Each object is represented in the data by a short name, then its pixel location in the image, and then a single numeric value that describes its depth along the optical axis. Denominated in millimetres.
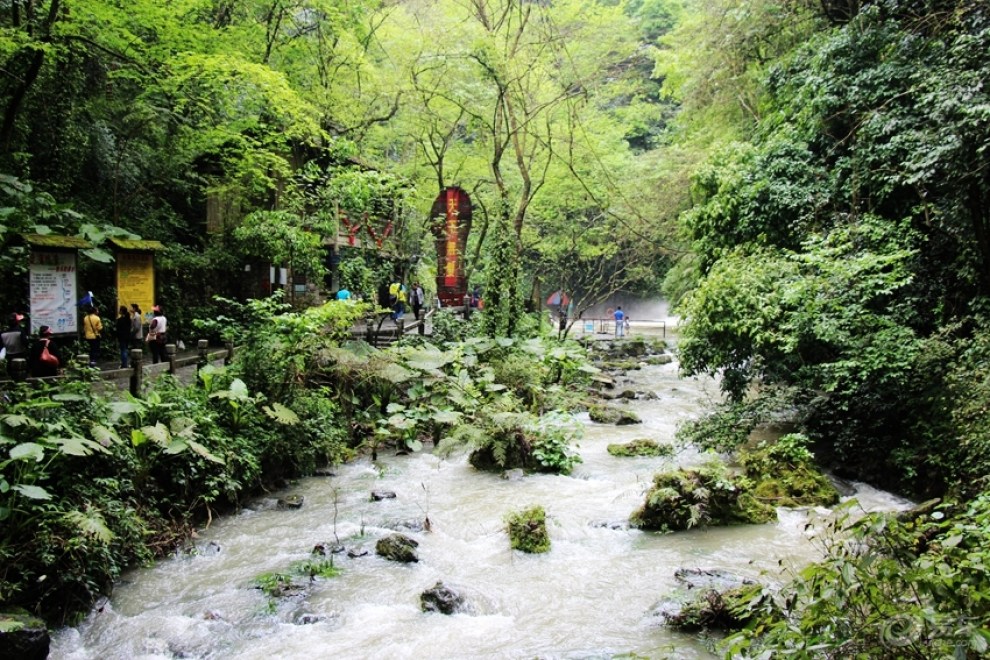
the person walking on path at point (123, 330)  14758
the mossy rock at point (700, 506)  9375
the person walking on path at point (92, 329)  14383
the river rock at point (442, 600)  7066
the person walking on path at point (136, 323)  15341
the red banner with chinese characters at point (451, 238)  17781
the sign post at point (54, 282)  12391
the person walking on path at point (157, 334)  14602
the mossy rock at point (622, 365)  28081
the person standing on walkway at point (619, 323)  37562
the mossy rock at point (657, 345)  33469
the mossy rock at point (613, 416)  17141
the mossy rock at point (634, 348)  32812
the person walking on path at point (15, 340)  11922
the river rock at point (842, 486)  10531
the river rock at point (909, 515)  6684
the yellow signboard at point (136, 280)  15164
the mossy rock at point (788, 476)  10055
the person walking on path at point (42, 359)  10422
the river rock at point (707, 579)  7270
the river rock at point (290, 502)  10453
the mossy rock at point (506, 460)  12555
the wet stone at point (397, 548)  8422
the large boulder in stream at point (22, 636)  5766
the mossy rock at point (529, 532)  8766
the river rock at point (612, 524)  9516
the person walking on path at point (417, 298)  23359
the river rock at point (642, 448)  13578
